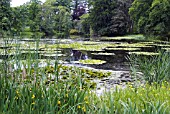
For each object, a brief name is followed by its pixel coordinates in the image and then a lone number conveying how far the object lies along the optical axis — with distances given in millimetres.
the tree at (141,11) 23844
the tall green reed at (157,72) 4156
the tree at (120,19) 32875
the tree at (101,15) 34531
